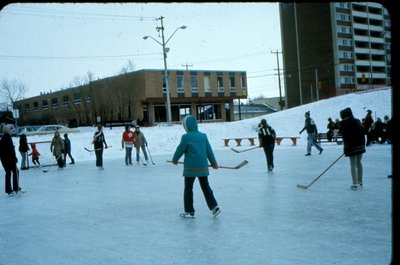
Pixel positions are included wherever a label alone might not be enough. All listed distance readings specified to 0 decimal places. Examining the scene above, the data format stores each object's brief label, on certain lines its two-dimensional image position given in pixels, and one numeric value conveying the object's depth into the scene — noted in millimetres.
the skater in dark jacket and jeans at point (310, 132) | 15914
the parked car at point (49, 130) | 35631
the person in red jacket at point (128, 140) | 17062
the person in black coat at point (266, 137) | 11744
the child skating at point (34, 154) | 19120
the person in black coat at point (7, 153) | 9438
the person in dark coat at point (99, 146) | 15836
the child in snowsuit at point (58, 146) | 16891
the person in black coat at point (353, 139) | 8008
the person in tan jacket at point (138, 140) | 17400
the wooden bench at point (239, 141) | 25734
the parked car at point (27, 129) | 36688
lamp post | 32500
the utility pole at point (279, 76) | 57781
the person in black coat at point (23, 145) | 17234
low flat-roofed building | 49750
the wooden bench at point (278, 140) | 24859
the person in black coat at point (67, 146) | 19175
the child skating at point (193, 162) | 6203
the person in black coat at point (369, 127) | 18814
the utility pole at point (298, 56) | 63844
